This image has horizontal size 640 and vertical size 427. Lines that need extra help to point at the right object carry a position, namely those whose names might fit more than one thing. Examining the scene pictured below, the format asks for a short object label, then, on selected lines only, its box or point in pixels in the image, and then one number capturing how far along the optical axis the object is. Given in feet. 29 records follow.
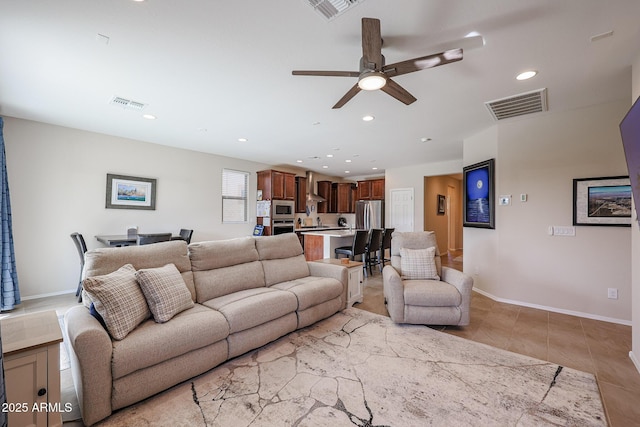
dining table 12.85
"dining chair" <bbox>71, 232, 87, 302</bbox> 12.19
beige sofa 5.21
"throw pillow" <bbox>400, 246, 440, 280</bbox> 10.78
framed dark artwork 13.29
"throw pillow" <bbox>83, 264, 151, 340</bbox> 5.73
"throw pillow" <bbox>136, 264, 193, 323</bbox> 6.62
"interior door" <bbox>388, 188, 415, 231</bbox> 24.12
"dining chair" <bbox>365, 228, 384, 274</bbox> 17.94
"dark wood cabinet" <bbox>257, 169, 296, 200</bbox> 21.94
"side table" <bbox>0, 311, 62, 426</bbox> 4.35
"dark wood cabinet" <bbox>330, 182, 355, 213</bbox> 30.07
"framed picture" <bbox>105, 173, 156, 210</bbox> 15.05
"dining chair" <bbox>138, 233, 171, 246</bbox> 12.10
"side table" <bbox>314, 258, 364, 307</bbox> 11.68
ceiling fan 5.80
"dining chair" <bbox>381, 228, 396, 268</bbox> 19.55
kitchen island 17.22
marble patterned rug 5.40
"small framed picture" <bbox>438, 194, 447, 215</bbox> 26.50
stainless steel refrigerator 26.21
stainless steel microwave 22.02
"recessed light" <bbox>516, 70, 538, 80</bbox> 8.31
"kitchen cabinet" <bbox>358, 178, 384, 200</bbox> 27.35
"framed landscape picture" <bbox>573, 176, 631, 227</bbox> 10.14
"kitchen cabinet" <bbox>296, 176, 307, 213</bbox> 25.61
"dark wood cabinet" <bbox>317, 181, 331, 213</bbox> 29.27
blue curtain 11.27
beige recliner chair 9.34
